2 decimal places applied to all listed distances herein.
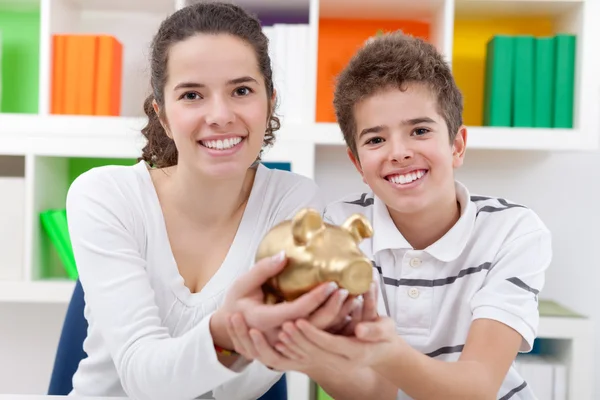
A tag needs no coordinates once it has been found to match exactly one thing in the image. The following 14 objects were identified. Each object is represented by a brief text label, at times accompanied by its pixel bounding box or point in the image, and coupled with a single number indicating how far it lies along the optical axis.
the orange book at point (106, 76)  2.03
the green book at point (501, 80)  2.03
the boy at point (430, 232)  1.05
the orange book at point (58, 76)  2.03
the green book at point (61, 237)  2.08
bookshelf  2.00
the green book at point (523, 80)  2.03
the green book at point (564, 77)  2.02
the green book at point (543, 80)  2.03
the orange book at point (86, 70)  2.02
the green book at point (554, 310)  1.98
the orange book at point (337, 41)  2.11
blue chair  1.29
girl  1.00
